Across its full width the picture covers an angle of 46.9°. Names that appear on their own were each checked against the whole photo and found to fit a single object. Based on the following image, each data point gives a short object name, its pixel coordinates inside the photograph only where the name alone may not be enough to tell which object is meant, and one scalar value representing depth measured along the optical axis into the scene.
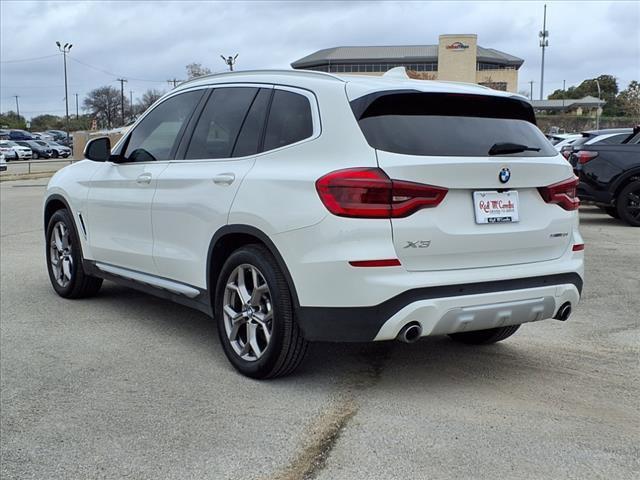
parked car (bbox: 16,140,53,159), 58.22
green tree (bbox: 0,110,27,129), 117.49
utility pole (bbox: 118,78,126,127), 105.43
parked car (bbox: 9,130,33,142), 73.12
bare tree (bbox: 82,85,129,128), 107.81
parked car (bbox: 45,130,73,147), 74.96
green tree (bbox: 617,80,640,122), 54.28
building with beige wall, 99.69
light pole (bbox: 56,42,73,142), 73.75
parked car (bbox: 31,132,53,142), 80.86
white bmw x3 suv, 3.83
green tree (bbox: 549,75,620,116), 101.62
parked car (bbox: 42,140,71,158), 59.81
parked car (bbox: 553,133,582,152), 18.32
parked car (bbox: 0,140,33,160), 54.72
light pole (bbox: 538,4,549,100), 87.06
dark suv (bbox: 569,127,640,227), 12.22
